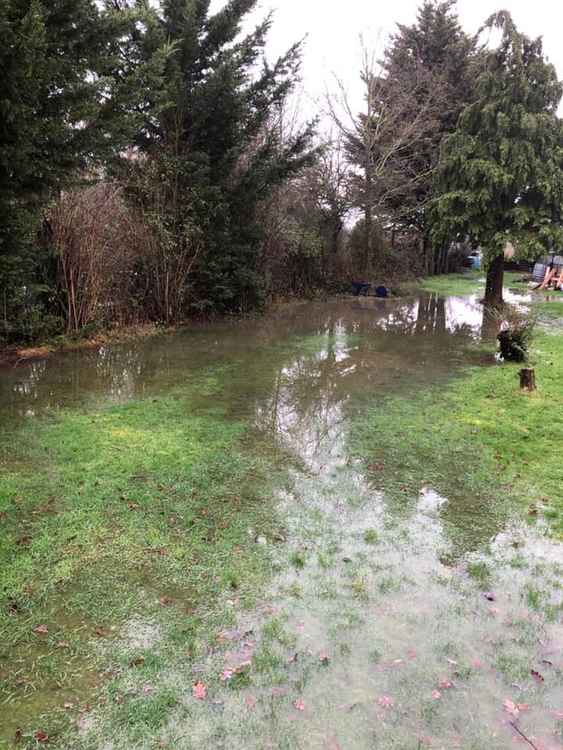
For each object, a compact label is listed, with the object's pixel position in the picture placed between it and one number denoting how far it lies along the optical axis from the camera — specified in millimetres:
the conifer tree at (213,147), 12258
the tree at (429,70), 24469
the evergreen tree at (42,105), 6184
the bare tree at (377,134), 20672
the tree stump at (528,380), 8066
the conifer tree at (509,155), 14555
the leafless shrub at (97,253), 9977
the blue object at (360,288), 20922
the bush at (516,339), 9862
